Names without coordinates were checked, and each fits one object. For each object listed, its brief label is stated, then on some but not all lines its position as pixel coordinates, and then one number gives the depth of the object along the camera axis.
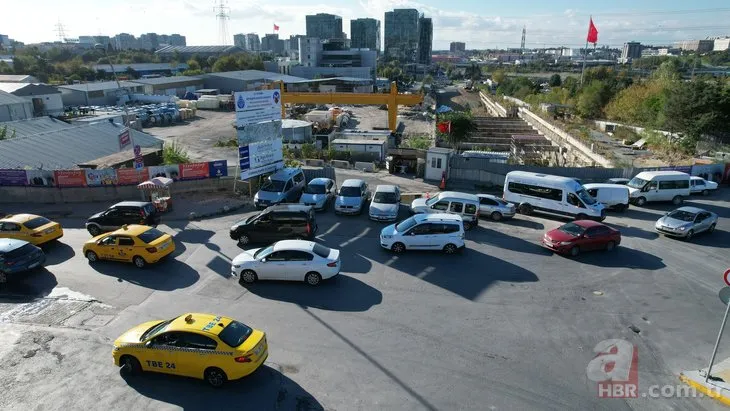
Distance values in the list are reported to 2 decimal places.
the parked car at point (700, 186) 24.81
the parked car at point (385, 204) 20.25
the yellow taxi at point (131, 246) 15.19
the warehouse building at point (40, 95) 53.66
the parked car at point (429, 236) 16.48
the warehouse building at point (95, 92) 69.56
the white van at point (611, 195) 22.28
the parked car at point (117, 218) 18.41
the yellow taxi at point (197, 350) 8.97
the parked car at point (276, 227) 17.23
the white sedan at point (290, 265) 13.76
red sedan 16.53
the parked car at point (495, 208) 20.77
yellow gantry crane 38.97
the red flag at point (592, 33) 61.53
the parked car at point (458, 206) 19.56
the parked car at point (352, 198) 21.12
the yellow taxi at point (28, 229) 16.56
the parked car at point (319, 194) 21.80
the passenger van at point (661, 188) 23.44
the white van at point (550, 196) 20.27
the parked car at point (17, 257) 13.86
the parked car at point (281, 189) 21.78
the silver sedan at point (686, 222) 18.33
